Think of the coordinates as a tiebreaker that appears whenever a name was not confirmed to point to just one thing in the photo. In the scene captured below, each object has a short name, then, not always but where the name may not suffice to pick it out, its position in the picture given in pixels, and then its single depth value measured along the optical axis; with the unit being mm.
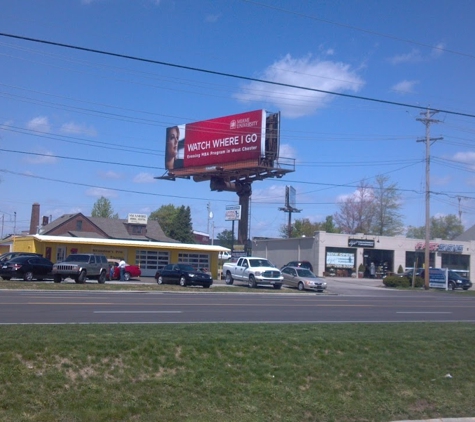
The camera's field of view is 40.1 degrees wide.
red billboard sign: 57312
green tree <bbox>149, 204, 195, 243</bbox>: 112588
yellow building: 49688
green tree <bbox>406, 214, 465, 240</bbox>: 113875
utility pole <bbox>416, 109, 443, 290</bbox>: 51250
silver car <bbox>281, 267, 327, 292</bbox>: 43969
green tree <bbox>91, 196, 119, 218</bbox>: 118412
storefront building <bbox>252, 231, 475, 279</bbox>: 68562
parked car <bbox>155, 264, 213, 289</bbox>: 39562
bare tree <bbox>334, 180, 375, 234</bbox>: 96056
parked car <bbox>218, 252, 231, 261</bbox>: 105462
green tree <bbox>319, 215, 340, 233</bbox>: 114425
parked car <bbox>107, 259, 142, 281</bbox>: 46375
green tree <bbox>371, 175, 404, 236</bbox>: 94188
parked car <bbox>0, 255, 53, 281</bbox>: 37438
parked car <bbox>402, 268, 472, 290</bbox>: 55350
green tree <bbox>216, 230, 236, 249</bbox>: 138725
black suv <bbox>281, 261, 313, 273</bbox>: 58328
